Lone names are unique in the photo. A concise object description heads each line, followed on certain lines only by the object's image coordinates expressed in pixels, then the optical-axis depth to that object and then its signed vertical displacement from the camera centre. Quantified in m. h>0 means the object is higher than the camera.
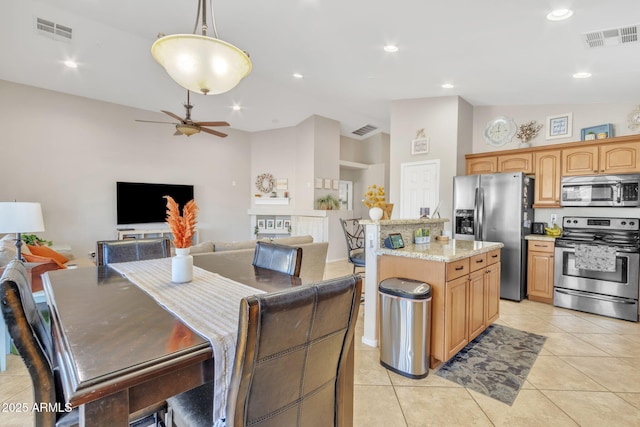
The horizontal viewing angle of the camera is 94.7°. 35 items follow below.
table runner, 0.90 -0.41
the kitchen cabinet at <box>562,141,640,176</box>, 3.56 +0.67
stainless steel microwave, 3.56 +0.27
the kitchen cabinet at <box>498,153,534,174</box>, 4.30 +0.72
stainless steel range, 3.32 -0.66
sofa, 3.43 -0.51
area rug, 2.12 -1.25
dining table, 0.72 -0.42
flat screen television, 5.83 +0.14
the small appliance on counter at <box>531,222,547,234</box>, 4.31 -0.24
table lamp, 2.66 -0.11
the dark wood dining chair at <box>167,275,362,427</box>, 0.82 -0.48
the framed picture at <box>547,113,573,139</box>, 4.23 +1.24
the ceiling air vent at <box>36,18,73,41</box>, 3.58 +2.22
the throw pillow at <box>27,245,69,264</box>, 3.52 -0.56
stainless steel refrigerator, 3.96 -0.08
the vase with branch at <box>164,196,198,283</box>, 1.47 -0.15
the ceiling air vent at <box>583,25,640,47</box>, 2.55 +1.57
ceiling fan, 3.76 +1.06
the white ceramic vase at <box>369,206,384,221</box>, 2.70 -0.04
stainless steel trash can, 2.18 -0.88
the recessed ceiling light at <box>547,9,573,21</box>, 2.41 +1.65
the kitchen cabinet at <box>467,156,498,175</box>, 4.62 +0.73
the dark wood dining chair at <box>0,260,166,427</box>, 0.88 -0.45
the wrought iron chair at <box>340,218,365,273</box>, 3.58 -0.59
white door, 4.89 +0.40
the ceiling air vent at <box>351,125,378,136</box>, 7.79 +2.16
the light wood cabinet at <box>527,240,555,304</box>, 3.87 -0.80
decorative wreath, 7.67 +0.69
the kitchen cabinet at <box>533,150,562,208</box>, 4.08 +0.45
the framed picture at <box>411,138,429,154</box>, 4.96 +1.10
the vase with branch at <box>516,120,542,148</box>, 4.46 +1.21
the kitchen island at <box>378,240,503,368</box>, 2.26 -0.59
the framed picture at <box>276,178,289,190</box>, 7.46 +0.63
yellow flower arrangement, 2.82 +0.11
